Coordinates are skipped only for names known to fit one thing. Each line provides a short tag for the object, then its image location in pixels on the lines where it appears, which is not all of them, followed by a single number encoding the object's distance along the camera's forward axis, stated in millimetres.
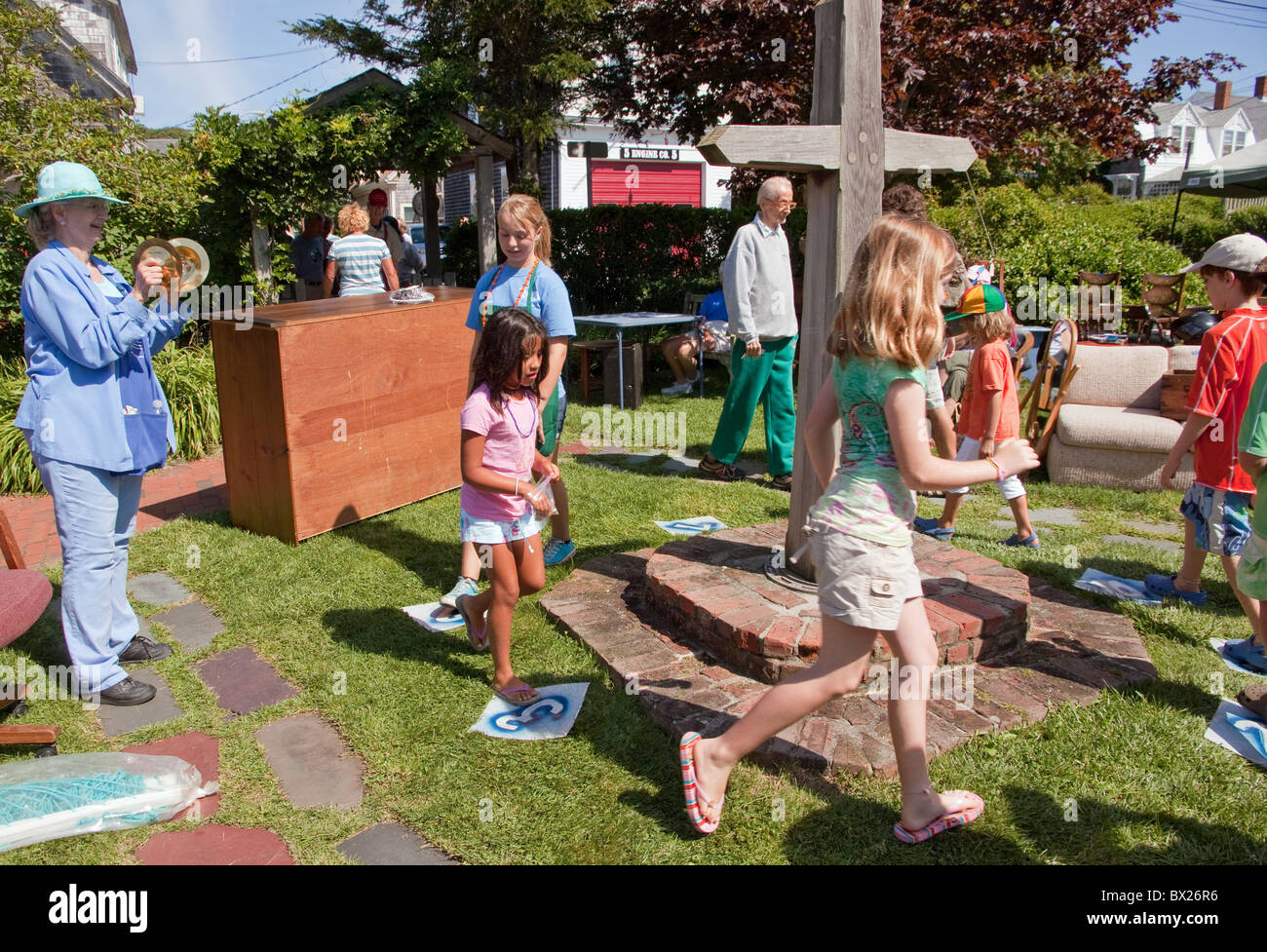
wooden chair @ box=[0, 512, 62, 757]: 3041
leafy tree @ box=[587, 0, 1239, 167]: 9141
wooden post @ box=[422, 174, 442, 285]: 14836
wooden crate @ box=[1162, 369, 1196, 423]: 6332
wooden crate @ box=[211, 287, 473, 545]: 4980
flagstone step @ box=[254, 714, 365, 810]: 2936
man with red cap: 9406
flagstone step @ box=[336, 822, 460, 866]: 2605
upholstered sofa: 6191
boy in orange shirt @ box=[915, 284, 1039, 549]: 4879
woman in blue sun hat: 3248
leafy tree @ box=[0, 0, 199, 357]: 7789
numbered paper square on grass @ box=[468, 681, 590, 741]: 3213
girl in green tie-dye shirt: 2332
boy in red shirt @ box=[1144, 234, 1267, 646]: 3785
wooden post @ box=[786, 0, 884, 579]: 3391
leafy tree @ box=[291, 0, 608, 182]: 13648
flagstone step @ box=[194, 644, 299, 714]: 3549
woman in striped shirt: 7656
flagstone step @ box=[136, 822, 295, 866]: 2627
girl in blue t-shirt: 4070
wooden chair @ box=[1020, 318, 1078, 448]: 6789
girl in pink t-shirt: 3256
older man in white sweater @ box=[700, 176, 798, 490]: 6188
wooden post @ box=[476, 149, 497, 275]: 14195
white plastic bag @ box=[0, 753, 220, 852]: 2693
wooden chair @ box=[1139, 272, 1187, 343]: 9594
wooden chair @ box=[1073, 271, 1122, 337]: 9977
